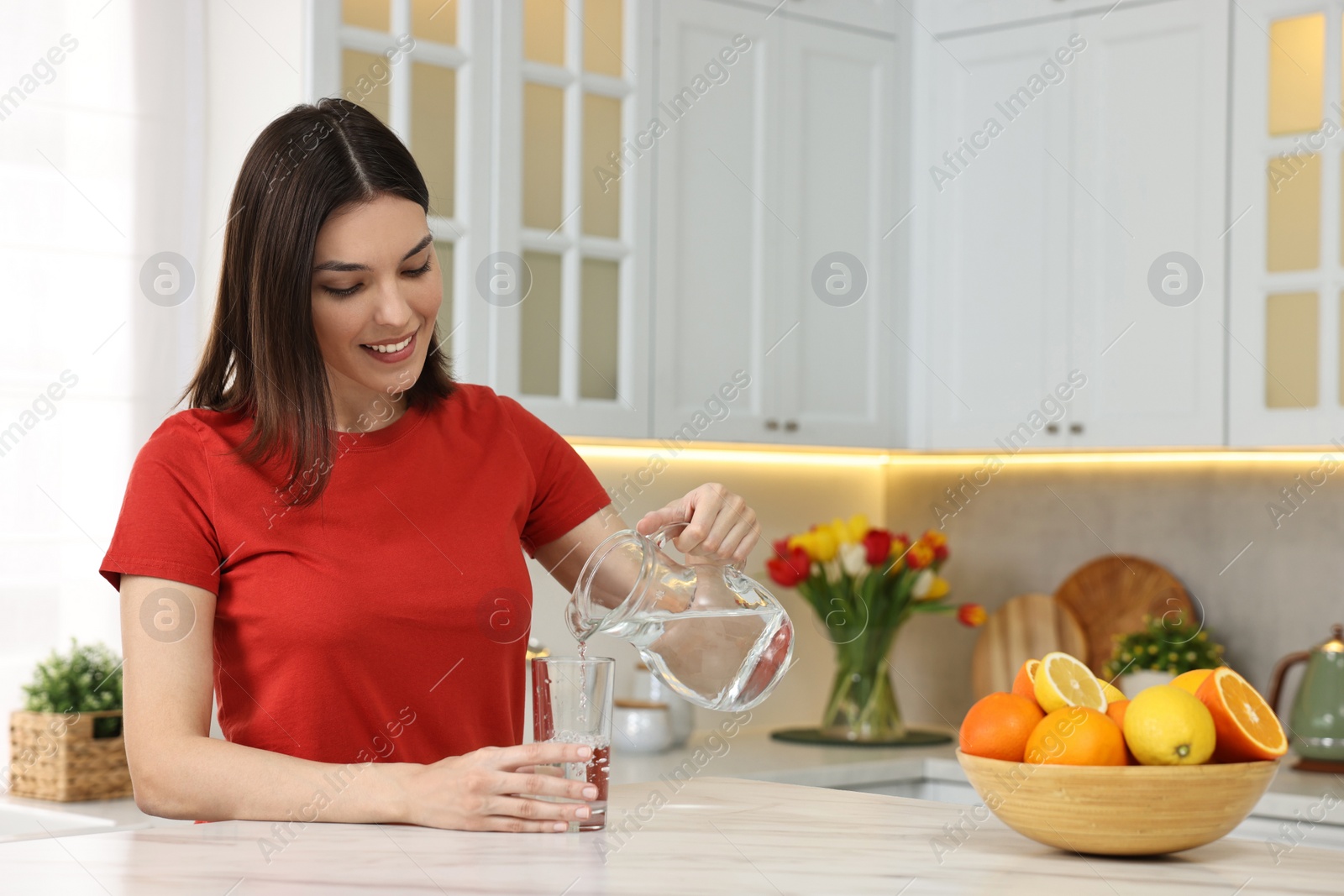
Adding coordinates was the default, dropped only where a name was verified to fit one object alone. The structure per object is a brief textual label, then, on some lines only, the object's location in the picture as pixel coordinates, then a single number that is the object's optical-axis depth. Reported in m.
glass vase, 3.08
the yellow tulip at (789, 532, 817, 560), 3.08
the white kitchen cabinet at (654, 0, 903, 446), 2.85
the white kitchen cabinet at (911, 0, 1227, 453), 2.81
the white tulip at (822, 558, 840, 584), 3.14
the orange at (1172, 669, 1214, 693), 1.10
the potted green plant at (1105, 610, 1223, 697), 2.90
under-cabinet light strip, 2.97
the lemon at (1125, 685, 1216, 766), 1.03
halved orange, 1.06
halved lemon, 1.10
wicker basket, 2.32
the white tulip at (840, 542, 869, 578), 3.07
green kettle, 2.68
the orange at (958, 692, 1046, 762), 1.08
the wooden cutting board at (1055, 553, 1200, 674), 3.06
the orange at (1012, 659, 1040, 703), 1.13
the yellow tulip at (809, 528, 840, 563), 3.08
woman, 1.36
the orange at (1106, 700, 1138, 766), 1.07
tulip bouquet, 3.08
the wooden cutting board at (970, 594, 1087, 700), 3.17
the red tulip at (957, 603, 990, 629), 3.11
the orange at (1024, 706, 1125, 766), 1.04
